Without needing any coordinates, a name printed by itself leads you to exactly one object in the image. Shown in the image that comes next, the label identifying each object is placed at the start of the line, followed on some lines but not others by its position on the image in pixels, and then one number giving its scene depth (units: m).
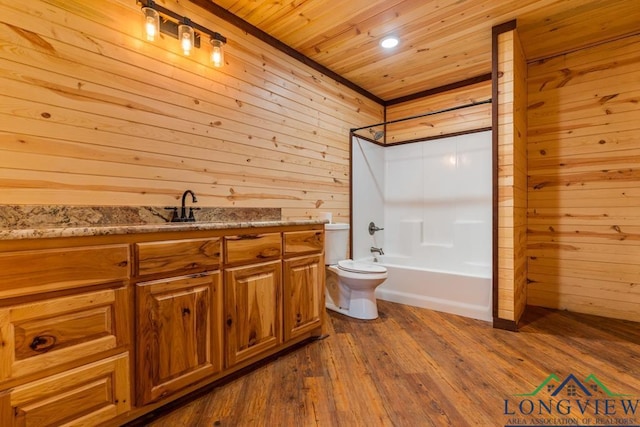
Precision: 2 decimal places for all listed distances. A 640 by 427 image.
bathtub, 2.66
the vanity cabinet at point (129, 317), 1.04
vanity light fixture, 1.74
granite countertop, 1.11
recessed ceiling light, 2.64
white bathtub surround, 2.92
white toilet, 2.60
